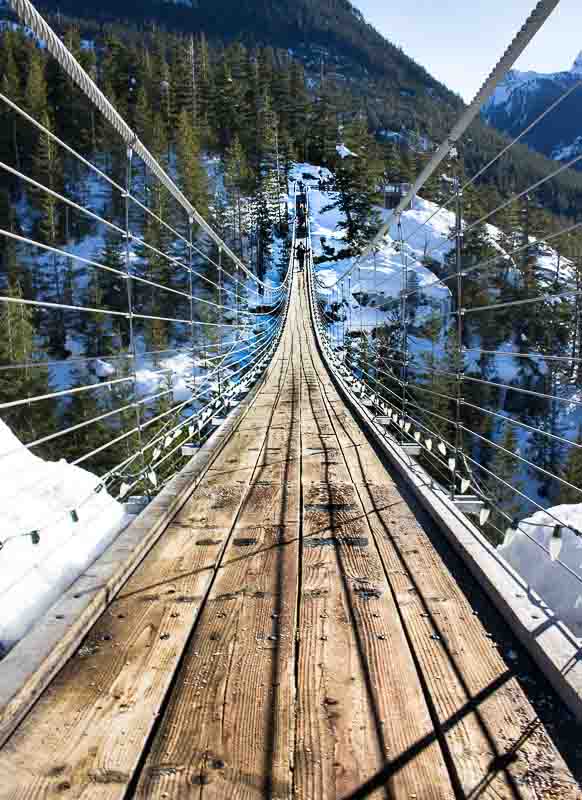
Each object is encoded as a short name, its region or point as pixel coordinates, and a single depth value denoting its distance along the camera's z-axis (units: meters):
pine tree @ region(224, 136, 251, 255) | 27.02
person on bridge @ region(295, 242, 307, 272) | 25.79
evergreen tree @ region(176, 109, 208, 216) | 22.92
